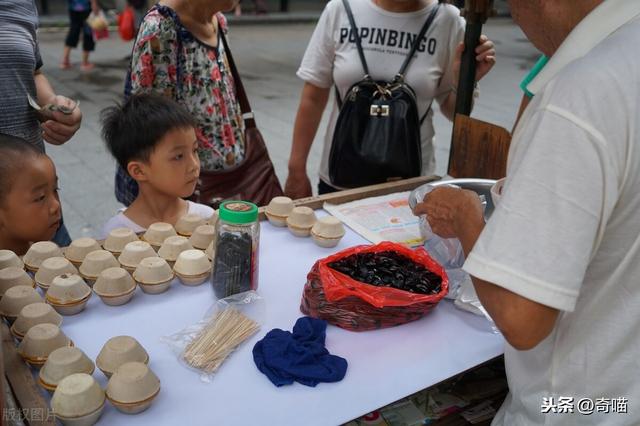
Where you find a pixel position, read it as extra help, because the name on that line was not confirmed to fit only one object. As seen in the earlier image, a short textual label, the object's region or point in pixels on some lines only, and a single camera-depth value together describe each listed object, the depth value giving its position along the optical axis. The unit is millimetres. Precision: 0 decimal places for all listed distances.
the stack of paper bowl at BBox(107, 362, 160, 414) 936
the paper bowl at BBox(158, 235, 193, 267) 1403
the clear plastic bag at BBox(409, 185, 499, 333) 1318
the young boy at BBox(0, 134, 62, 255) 1506
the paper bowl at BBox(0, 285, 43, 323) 1151
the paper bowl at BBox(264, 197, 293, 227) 1696
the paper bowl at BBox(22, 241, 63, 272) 1353
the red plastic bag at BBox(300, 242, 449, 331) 1194
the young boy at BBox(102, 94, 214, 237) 1821
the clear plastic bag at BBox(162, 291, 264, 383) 1083
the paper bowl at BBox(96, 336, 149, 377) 1000
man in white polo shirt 734
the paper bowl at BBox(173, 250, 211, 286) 1349
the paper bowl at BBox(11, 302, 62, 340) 1095
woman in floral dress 1959
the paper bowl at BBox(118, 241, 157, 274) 1354
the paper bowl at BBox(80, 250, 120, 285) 1306
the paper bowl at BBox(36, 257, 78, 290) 1267
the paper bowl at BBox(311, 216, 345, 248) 1578
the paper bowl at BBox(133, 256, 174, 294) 1295
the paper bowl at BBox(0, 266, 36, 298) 1230
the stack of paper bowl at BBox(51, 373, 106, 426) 896
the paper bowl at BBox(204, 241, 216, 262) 1421
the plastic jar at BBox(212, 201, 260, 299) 1243
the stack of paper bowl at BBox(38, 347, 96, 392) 961
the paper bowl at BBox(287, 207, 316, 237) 1636
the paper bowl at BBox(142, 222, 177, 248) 1486
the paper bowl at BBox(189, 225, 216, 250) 1504
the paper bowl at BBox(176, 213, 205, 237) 1584
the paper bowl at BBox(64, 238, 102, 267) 1382
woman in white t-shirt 2109
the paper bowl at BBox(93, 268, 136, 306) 1242
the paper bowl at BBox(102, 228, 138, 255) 1432
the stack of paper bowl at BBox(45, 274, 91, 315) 1194
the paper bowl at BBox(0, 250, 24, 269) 1326
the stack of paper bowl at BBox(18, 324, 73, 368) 1022
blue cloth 1051
